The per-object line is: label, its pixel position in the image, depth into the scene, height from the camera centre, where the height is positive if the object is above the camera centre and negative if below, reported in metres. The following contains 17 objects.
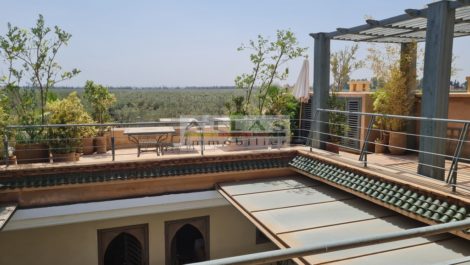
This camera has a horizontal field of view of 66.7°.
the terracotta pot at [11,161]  7.31 -1.20
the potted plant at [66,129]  7.58 -0.59
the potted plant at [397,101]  9.54 +0.05
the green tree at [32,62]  7.97 +0.93
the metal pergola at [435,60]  5.91 +0.73
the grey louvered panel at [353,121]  10.77 -0.54
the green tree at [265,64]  10.97 +1.24
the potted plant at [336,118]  10.23 -0.43
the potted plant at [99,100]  10.89 +0.09
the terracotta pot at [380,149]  9.64 -1.23
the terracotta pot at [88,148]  9.21 -1.14
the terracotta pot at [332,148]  9.12 -1.16
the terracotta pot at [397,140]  9.51 -0.98
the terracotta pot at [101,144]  9.41 -1.09
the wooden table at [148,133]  8.56 -0.73
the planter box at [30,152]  7.47 -1.04
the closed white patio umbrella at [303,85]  11.04 +0.57
